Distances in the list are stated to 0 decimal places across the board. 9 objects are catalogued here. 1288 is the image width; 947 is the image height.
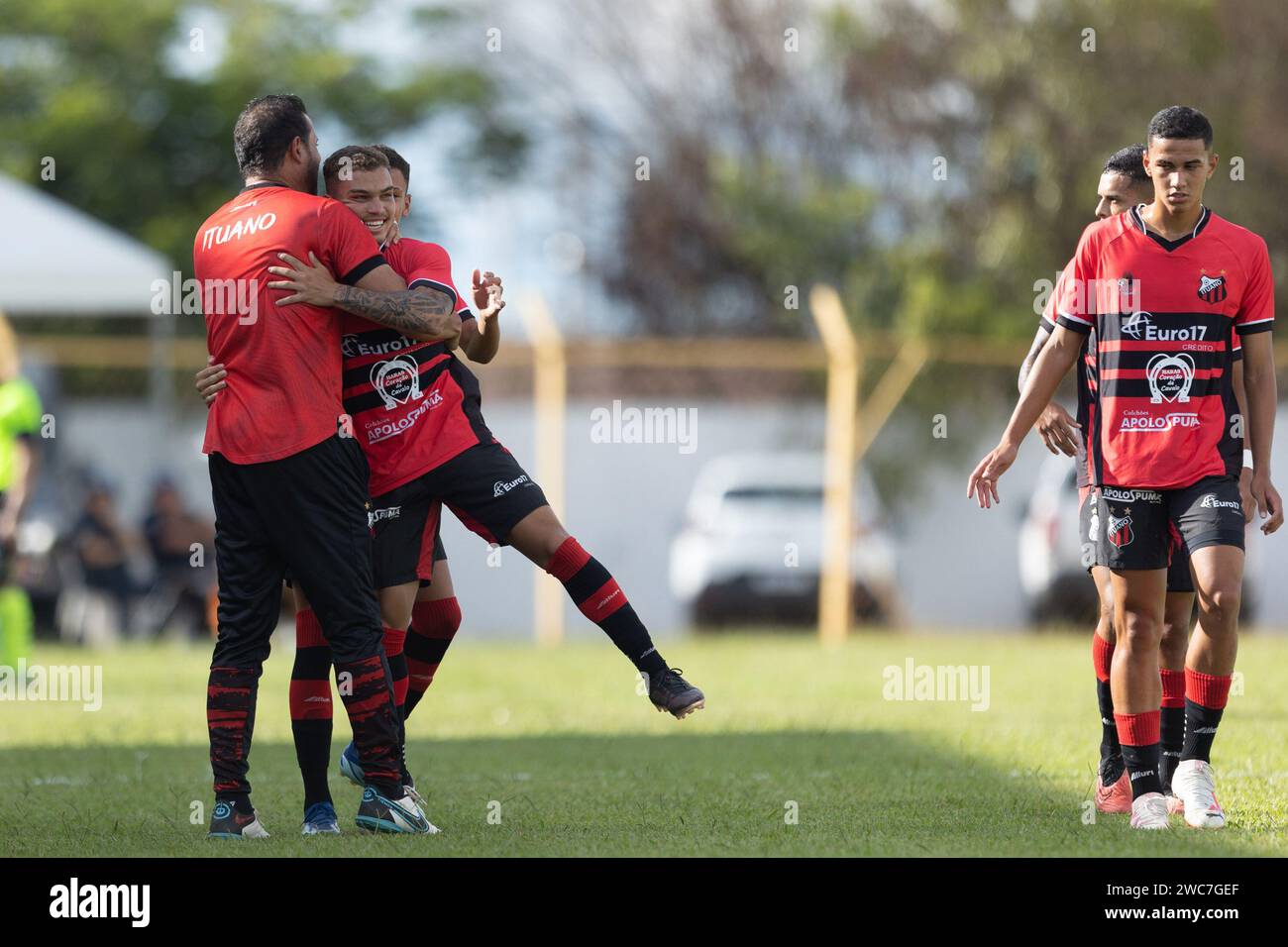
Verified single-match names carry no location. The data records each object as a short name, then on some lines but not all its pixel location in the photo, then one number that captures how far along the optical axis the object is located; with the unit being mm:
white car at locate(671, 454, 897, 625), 17109
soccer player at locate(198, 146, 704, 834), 6293
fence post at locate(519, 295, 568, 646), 17219
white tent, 17281
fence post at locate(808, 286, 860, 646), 16453
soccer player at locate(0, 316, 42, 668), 11391
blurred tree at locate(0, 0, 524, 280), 36250
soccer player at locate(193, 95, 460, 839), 5785
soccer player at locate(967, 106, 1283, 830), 5852
